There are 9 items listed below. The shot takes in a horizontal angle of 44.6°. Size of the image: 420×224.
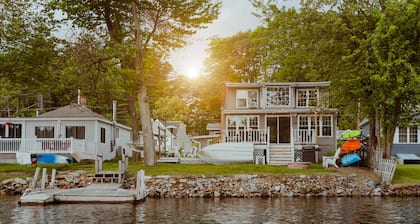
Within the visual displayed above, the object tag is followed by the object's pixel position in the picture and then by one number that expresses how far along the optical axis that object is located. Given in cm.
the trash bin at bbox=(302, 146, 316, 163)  3163
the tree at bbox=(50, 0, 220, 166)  2783
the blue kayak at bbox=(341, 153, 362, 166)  2677
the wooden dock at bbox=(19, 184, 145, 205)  1945
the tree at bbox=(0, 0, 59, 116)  2831
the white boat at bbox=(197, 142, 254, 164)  3008
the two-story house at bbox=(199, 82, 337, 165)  3173
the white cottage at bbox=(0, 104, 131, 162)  3356
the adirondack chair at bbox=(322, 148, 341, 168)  2698
